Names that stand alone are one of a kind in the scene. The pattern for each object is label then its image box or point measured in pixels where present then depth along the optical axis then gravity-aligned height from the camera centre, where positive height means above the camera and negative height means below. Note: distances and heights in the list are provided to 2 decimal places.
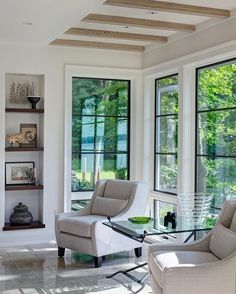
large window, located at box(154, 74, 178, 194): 6.37 +0.16
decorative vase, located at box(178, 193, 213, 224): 5.35 -0.73
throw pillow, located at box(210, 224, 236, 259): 3.59 -0.79
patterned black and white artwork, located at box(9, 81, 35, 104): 6.52 +0.76
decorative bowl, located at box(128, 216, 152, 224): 4.66 -0.78
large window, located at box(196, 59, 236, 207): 5.20 +0.18
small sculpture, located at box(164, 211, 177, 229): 4.63 -0.78
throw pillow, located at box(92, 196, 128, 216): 5.68 -0.79
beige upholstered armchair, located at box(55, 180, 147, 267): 5.17 -0.91
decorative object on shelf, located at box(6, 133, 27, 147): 6.34 +0.08
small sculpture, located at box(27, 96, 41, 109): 6.44 +0.64
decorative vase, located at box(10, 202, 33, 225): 6.32 -1.02
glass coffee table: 4.22 -0.82
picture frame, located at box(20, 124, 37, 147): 6.54 +0.15
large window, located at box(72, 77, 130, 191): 6.79 +0.21
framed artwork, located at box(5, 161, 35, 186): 6.46 -0.42
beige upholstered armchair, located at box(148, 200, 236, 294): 3.33 -0.92
